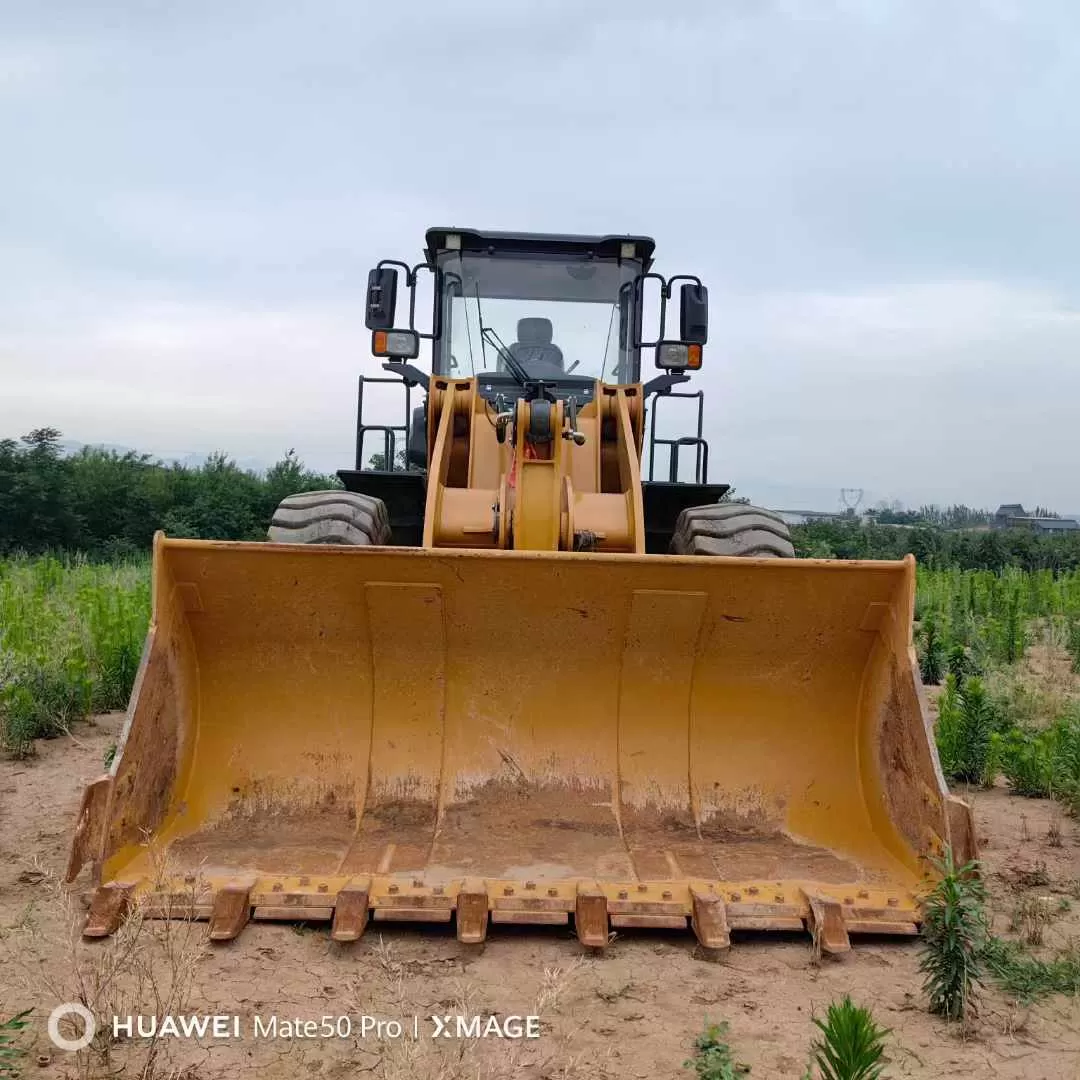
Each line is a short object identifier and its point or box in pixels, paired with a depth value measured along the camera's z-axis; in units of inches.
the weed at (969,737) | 213.3
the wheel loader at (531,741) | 129.3
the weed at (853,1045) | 78.4
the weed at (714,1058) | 95.1
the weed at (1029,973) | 115.6
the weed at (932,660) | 329.1
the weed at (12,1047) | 84.3
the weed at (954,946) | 109.2
